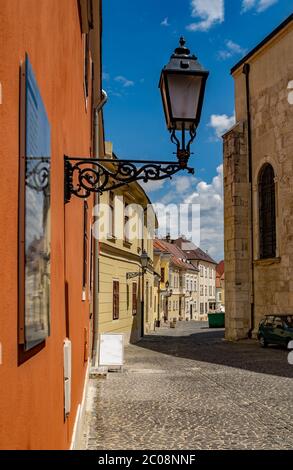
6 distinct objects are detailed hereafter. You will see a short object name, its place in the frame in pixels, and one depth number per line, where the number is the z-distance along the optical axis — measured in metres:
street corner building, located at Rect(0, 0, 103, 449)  1.64
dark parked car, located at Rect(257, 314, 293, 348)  19.30
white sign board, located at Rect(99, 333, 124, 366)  13.27
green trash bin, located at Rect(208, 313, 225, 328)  39.50
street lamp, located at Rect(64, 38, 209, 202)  3.83
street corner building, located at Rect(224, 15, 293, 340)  22.22
